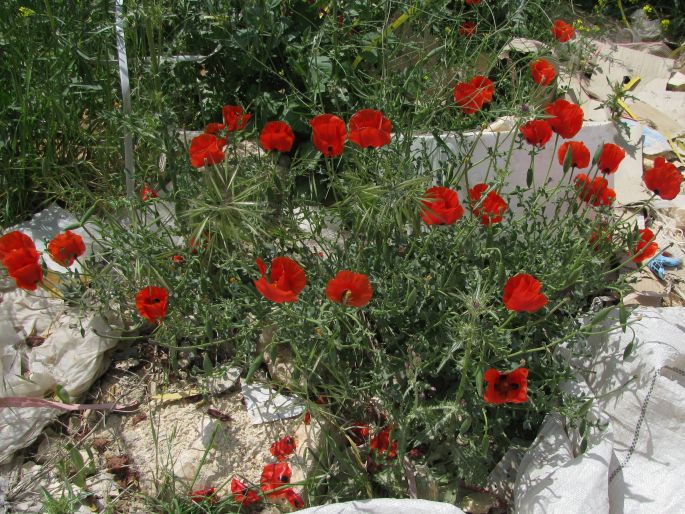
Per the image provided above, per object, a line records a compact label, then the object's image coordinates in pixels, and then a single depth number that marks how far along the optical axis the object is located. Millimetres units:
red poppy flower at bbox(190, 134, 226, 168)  1651
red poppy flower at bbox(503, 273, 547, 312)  1391
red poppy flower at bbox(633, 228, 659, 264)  1732
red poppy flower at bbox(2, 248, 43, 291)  1604
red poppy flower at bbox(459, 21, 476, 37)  2307
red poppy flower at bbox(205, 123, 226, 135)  1818
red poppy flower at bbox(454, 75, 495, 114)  1771
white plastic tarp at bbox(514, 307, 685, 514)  1618
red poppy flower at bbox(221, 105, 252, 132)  1826
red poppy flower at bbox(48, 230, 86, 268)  1663
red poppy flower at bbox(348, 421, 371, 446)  1818
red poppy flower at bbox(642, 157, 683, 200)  1694
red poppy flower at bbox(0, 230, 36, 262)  1659
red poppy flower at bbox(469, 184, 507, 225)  1666
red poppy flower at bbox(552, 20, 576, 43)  2240
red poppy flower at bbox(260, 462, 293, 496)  1706
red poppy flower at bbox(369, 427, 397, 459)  1744
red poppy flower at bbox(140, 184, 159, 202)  1907
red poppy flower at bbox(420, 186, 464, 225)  1527
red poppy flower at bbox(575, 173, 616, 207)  1802
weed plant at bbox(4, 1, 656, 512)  1647
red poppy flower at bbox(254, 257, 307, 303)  1424
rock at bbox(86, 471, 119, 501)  1759
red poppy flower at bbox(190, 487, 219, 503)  1693
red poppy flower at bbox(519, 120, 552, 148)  1744
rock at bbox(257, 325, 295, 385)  1922
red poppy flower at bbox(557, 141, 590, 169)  1796
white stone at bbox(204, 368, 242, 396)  1948
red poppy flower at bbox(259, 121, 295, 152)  1737
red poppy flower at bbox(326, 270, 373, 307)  1383
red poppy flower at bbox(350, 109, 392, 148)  1544
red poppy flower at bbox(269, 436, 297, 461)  1779
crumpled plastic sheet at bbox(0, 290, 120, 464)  1825
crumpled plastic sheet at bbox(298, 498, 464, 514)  1515
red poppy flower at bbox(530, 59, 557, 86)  1871
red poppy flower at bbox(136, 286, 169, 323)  1631
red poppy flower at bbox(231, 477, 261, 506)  1696
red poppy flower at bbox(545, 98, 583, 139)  1738
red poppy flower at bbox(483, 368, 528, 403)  1481
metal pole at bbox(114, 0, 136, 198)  1827
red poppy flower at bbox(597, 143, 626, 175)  1764
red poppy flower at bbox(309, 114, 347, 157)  1606
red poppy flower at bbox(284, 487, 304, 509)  1681
